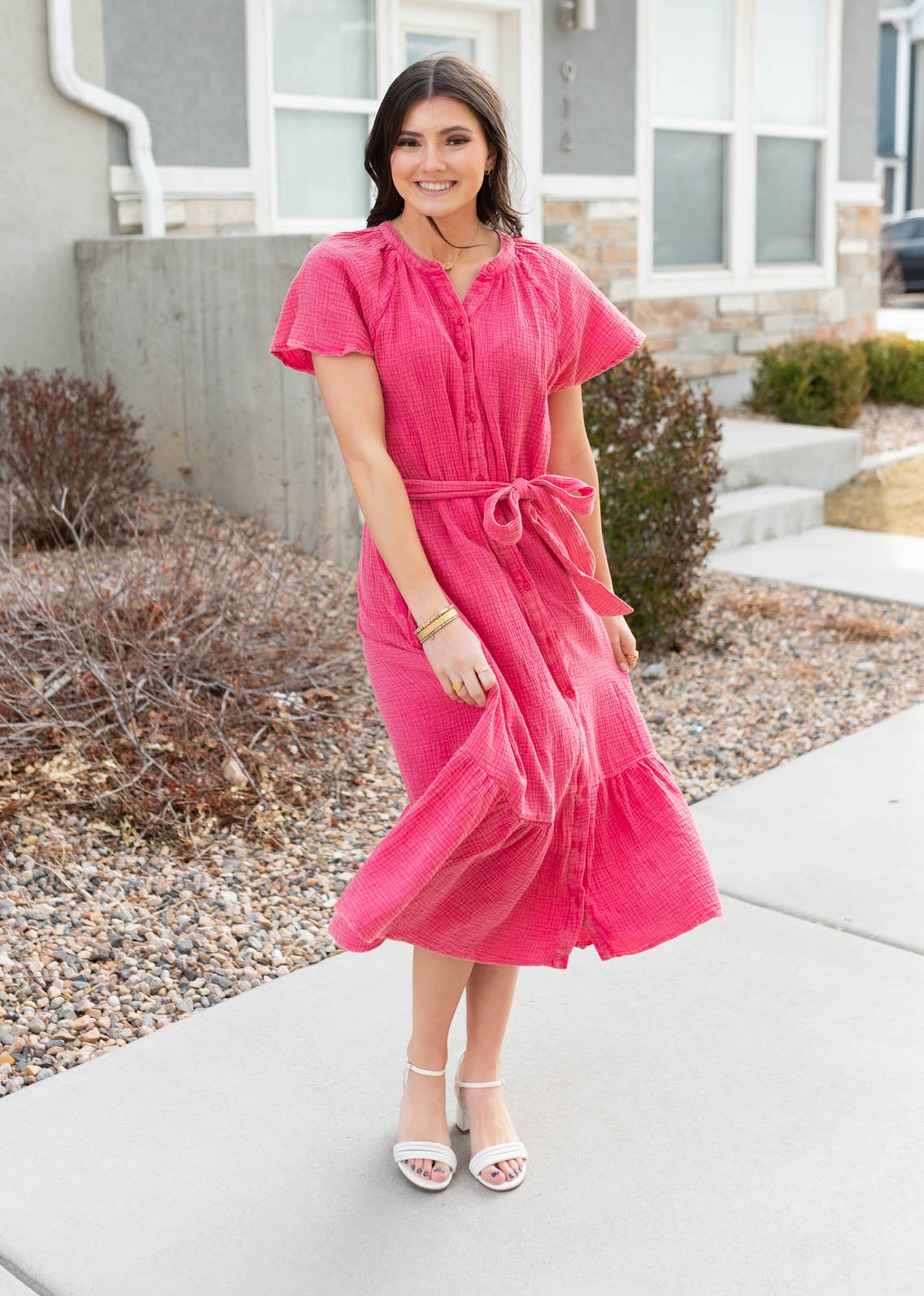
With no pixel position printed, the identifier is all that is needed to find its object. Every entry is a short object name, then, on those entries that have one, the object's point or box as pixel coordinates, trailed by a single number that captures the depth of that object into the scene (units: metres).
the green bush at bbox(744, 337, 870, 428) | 9.27
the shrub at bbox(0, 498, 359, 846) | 3.42
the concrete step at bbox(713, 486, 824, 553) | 6.75
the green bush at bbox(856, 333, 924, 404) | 10.68
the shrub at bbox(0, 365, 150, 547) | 5.56
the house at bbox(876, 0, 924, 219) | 24.72
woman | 1.96
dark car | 20.97
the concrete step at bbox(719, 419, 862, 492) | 7.55
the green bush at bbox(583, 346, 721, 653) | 4.87
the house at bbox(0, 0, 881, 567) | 6.16
